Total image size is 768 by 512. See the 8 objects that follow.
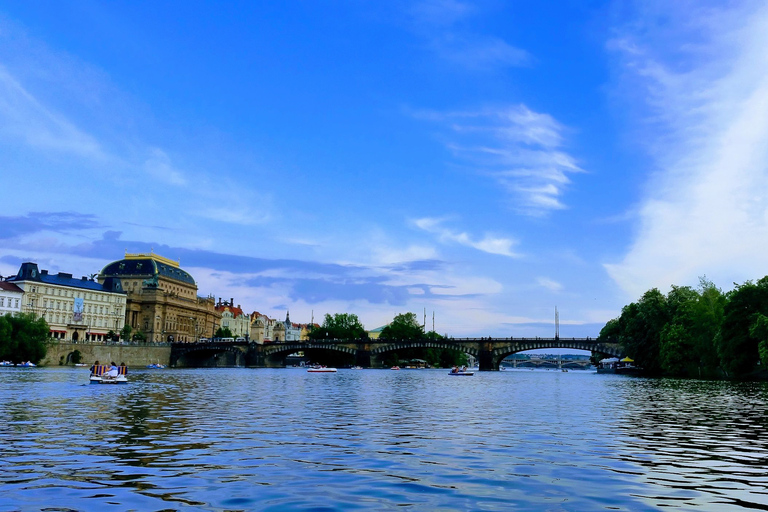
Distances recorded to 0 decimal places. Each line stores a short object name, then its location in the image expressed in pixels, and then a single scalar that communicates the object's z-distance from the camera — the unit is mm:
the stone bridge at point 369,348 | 152000
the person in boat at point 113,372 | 63594
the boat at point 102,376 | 62312
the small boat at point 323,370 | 146250
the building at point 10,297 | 158250
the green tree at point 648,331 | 113125
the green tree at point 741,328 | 82688
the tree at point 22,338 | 123375
